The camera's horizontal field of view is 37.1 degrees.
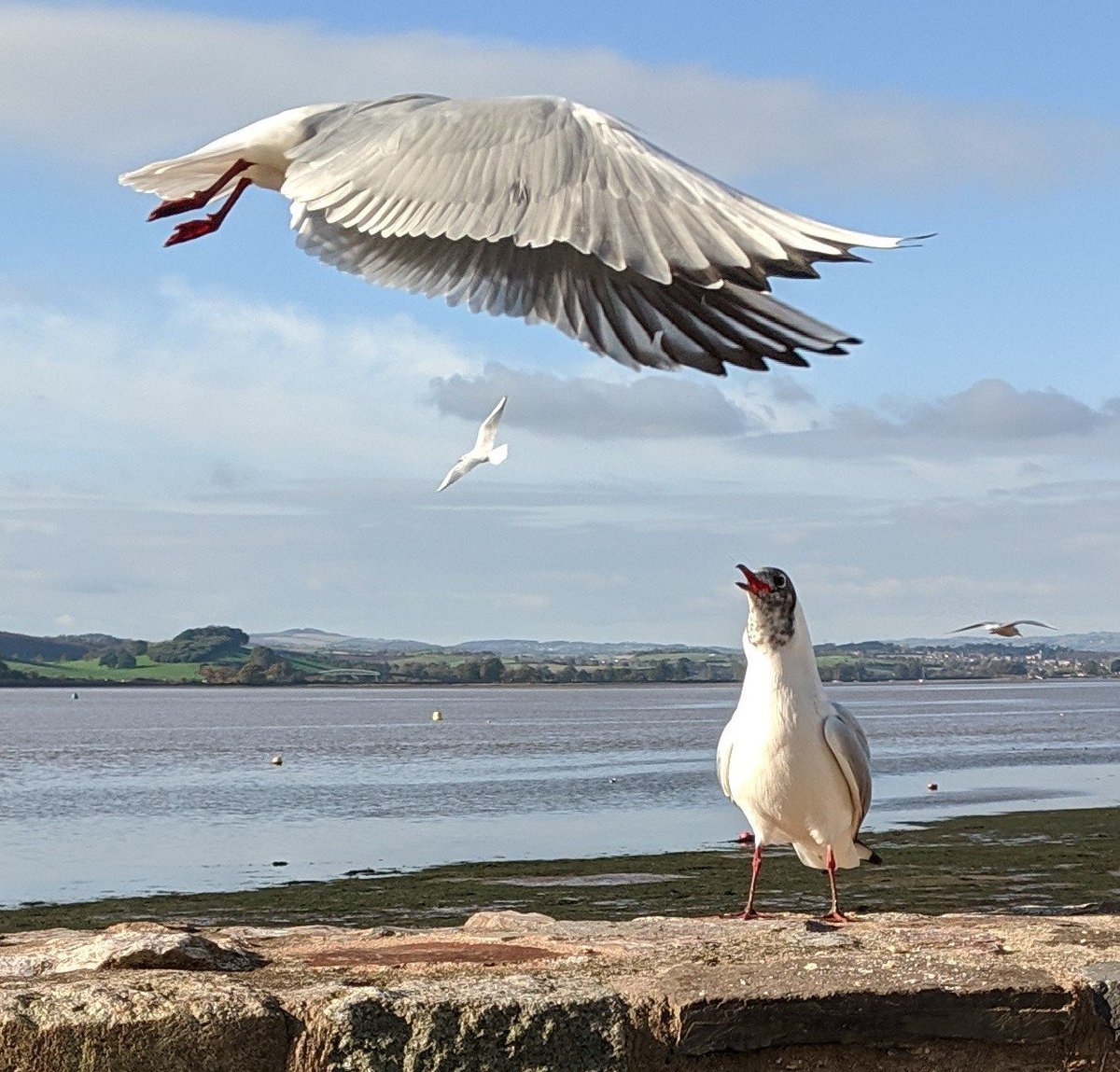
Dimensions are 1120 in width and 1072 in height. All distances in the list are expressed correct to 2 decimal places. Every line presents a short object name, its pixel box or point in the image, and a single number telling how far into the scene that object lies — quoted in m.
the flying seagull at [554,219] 2.24
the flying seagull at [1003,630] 15.32
